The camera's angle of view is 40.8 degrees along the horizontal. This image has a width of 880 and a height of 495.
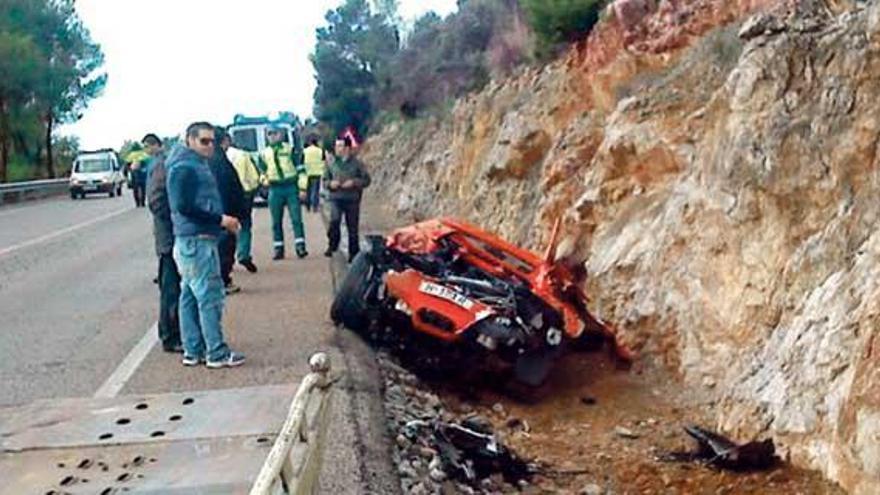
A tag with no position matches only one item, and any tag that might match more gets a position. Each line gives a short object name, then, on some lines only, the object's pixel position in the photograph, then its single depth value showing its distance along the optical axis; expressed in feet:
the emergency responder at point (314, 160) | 69.15
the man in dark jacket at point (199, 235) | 28.76
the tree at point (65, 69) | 182.91
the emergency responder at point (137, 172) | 84.45
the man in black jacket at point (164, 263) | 31.96
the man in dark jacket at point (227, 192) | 37.86
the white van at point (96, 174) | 143.64
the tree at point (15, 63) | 164.14
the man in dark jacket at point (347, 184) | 48.37
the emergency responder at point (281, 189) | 51.26
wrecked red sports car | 33.40
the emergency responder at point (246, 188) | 46.99
